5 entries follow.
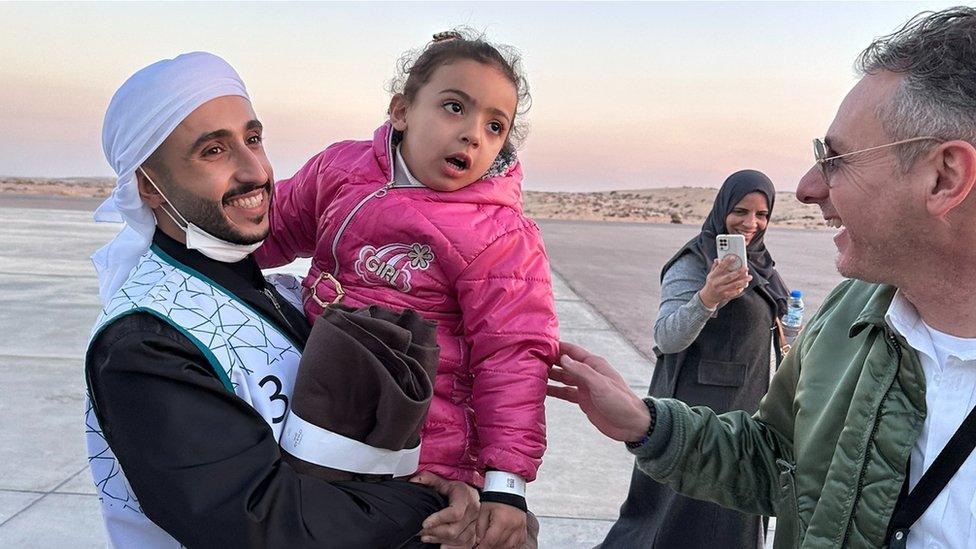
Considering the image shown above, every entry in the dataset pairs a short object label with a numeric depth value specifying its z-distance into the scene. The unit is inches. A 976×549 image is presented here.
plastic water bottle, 159.0
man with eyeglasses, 65.1
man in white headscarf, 60.2
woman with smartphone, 142.0
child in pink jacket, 78.9
